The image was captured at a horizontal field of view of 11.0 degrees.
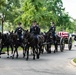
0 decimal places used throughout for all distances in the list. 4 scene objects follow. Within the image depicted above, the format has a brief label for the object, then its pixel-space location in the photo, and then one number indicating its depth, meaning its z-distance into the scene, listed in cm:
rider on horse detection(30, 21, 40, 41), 2428
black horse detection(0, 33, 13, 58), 2517
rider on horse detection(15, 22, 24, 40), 2522
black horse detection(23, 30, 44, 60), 2334
